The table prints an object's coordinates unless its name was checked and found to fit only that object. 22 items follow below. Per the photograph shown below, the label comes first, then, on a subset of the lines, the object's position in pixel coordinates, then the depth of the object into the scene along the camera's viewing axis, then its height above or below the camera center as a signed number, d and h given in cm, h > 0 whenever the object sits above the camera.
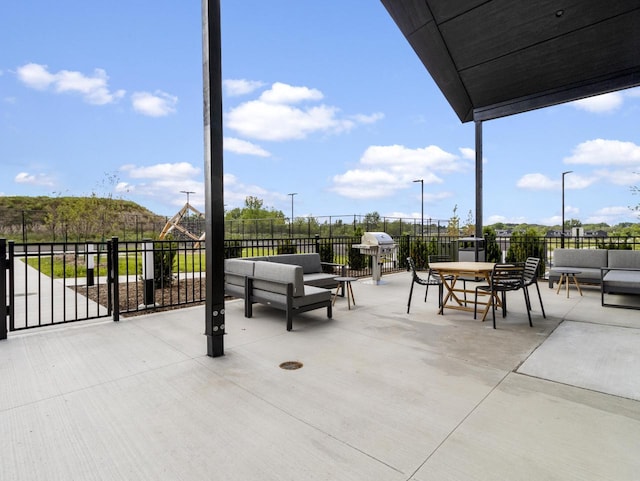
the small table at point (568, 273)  628 -70
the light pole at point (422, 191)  1894 +251
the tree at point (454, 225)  1842 +66
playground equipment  1955 +103
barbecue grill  752 -25
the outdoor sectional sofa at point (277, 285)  416 -67
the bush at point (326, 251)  849 -35
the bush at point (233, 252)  659 -28
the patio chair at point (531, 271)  461 -49
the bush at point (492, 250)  959 -40
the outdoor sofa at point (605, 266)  534 -62
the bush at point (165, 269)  677 -62
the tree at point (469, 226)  1746 +59
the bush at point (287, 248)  779 -24
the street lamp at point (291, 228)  2106 +63
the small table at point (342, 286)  516 -87
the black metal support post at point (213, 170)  309 +65
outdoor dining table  459 -49
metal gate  361 -101
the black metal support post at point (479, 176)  830 +153
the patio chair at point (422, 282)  494 -68
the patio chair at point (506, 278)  430 -56
